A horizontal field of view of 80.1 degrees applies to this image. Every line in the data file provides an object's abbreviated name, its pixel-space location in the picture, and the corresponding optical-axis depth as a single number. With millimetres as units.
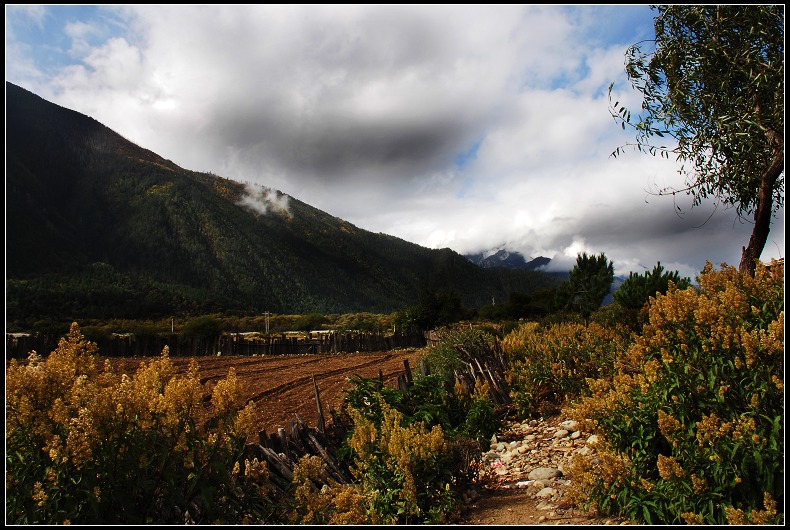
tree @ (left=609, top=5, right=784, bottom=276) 7438
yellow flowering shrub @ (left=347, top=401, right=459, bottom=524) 3928
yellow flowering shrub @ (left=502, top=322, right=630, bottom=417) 7770
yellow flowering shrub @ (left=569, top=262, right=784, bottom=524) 2994
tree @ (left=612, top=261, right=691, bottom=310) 12945
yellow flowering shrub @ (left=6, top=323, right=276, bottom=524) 2387
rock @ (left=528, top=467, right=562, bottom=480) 4867
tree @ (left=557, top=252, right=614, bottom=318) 33656
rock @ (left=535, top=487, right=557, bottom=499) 4304
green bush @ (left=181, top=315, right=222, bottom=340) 31248
